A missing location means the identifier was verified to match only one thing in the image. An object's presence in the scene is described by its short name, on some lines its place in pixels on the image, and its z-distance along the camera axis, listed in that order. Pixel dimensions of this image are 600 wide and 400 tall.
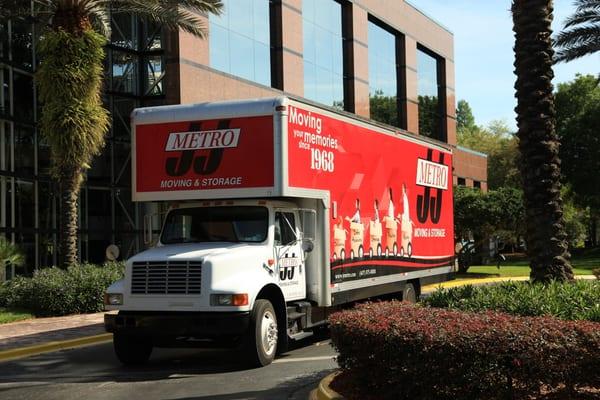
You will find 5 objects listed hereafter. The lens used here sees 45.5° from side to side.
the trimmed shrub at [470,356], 5.95
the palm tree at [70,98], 18.33
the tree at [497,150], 69.50
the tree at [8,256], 18.31
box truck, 9.69
